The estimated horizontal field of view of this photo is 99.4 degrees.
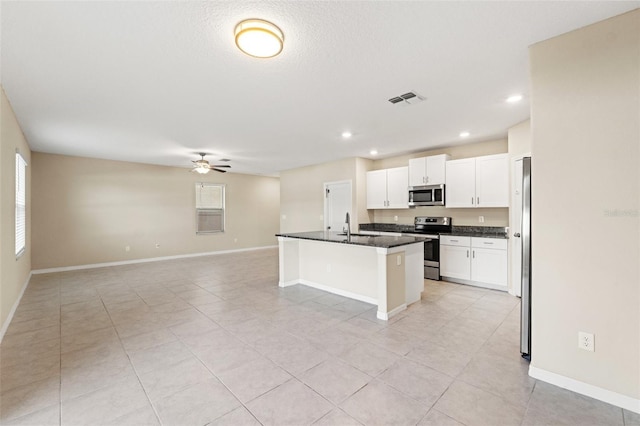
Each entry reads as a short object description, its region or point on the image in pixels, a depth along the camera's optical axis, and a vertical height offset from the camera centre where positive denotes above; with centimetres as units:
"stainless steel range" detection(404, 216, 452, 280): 521 -56
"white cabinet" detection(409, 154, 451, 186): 541 +89
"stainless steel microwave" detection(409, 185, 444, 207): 539 +36
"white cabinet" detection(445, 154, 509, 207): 463 +56
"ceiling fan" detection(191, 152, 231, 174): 589 +103
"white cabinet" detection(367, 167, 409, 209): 600 +56
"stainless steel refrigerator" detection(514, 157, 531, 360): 236 -45
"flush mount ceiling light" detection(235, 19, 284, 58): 187 +124
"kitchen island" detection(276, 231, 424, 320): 342 -82
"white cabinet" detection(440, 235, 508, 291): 451 -84
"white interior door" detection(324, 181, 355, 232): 680 +24
